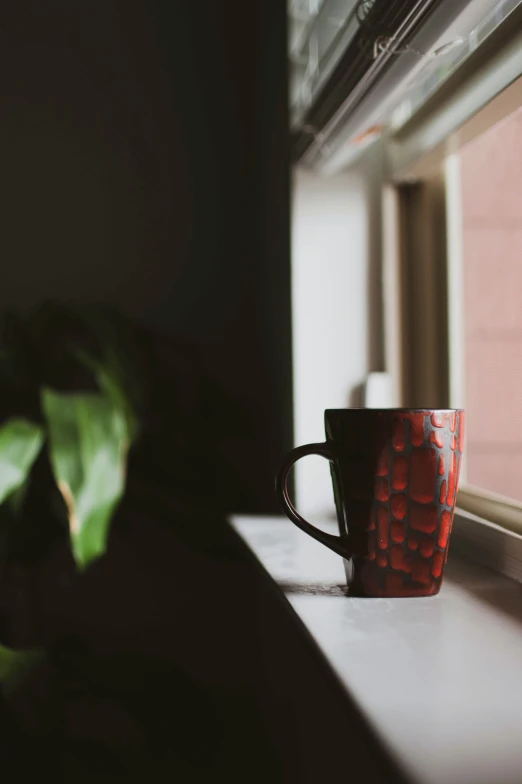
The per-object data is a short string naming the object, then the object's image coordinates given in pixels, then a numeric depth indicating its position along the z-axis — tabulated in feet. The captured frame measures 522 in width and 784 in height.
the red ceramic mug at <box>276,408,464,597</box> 1.49
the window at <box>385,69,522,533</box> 2.10
